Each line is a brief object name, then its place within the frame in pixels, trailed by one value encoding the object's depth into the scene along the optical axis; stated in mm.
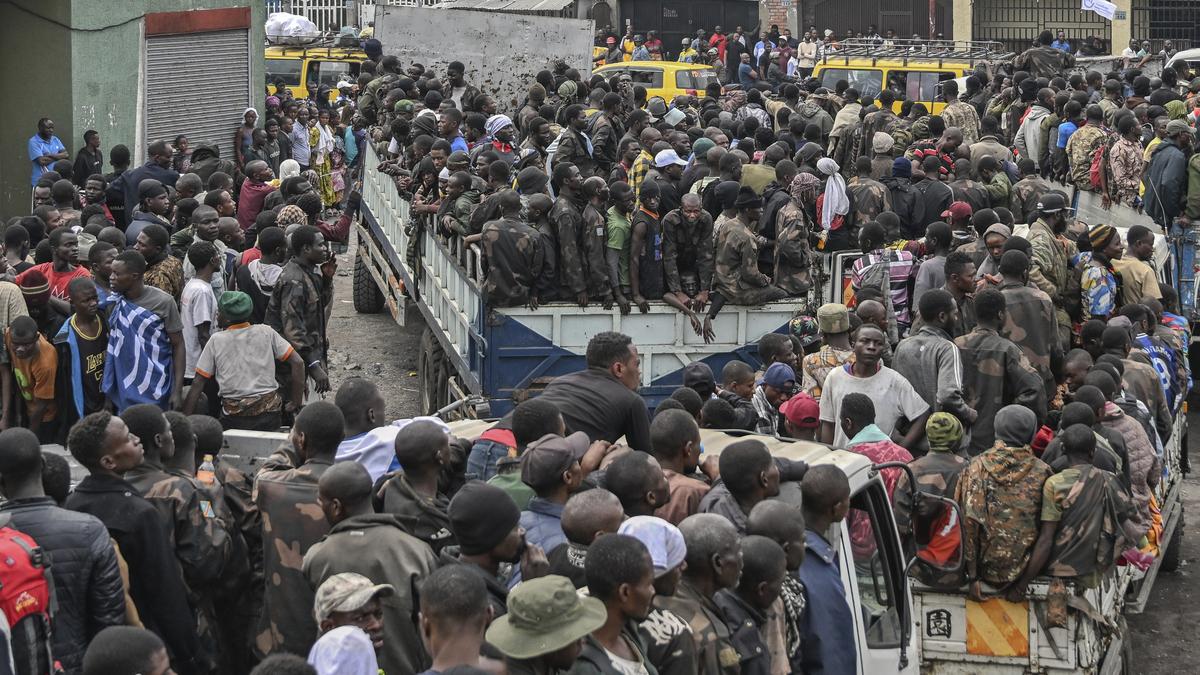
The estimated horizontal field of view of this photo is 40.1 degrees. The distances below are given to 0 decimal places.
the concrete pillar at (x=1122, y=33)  36656
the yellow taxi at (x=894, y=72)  23844
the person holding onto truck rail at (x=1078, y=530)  7137
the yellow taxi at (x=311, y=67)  25812
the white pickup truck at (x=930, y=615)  6023
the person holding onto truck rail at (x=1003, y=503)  7156
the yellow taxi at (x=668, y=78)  25766
